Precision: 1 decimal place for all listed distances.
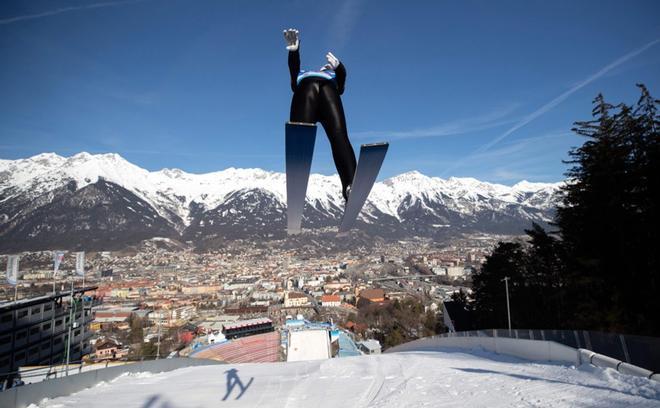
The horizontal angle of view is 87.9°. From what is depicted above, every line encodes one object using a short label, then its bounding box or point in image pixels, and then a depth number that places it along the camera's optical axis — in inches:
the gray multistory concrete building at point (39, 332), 956.0
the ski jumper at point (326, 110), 139.6
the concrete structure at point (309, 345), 902.4
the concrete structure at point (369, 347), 1136.8
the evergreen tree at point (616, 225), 482.9
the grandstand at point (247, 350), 1240.8
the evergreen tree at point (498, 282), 890.7
